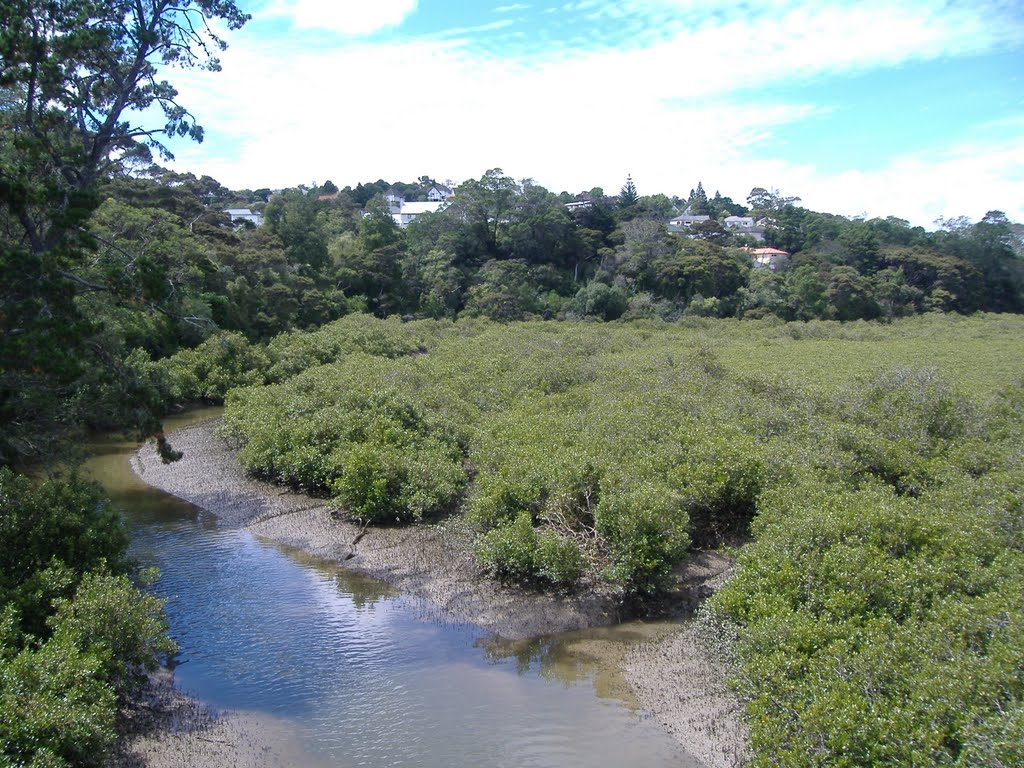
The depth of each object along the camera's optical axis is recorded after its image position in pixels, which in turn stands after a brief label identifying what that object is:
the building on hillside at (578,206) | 70.75
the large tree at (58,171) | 12.31
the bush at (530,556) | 13.19
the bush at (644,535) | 12.70
